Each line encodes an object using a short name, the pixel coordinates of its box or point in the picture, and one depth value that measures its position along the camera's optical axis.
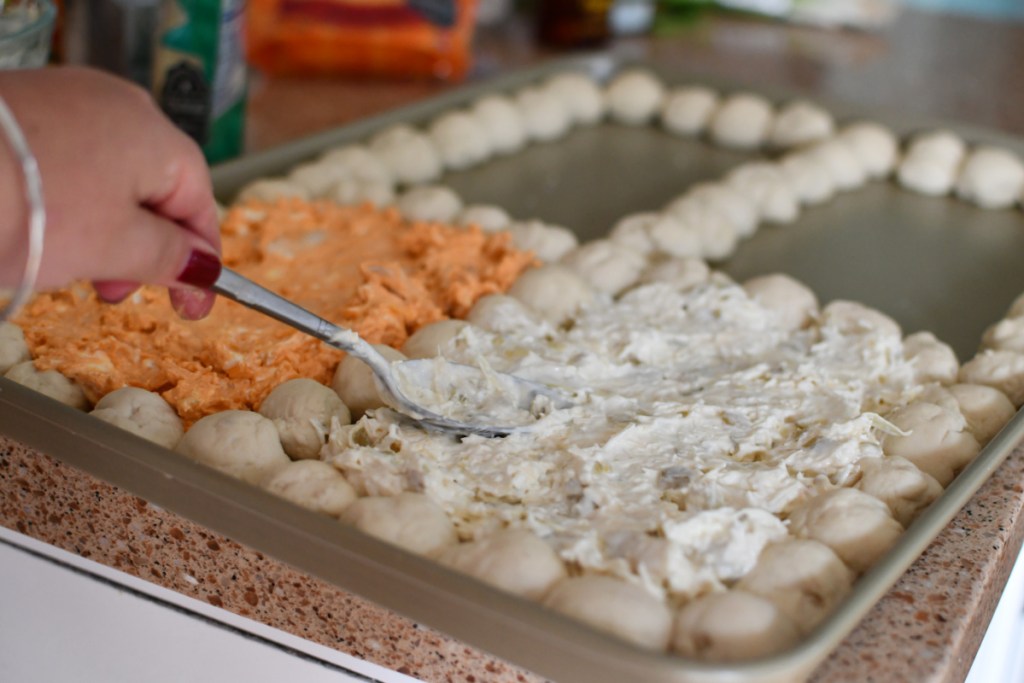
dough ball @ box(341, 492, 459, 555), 0.79
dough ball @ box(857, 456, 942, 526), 0.88
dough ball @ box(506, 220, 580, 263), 1.37
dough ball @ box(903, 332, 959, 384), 1.14
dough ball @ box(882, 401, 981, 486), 0.96
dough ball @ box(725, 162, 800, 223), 1.58
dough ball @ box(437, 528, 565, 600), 0.75
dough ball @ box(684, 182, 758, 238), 1.53
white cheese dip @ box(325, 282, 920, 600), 0.81
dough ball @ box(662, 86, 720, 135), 1.84
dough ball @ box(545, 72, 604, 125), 1.85
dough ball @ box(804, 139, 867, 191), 1.69
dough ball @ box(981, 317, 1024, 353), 1.19
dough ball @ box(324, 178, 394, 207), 1.44
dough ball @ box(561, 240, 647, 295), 1.29
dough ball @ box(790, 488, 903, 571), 0.81
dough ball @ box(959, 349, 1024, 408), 1.11
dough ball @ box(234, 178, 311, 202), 1.39
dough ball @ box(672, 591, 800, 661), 0.70
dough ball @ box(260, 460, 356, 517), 0.82
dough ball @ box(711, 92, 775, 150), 1.80
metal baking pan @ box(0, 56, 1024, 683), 0.67
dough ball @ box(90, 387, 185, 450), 0.90
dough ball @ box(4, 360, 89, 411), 0.95
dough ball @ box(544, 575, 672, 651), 0.71
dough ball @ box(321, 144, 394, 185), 1.53
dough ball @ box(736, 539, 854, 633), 0.76
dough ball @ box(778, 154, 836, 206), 1.64
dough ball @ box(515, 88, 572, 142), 1.79
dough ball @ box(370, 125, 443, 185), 1.59
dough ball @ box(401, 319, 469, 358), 1.07
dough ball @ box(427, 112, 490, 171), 1.66
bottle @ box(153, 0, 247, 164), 1.47
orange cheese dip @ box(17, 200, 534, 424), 1.00
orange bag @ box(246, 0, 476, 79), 1.96
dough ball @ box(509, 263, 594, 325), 1.21
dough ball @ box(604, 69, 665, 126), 1.87
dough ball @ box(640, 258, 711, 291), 1.27
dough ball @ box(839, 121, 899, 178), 1.73
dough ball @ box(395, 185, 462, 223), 1.42
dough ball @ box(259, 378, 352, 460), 0.94
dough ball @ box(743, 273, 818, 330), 1.24
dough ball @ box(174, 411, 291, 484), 0.88
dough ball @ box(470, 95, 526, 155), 1.73
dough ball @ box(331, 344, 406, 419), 1.00
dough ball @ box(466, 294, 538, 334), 1.14
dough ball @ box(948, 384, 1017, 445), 1.03
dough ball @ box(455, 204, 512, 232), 1.40
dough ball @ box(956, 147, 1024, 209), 1.65
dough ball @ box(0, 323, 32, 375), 0.98
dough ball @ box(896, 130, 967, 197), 1.69
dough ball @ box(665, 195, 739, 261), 1.46
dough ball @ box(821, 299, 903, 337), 1.19
